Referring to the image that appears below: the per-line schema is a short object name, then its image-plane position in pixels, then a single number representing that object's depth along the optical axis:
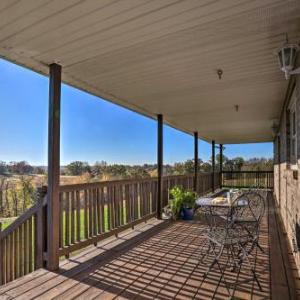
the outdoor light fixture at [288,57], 2.45
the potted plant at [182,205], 6.00
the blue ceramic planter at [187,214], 6.04
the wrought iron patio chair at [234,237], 2.90
